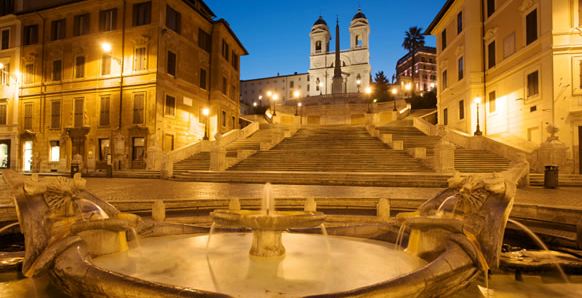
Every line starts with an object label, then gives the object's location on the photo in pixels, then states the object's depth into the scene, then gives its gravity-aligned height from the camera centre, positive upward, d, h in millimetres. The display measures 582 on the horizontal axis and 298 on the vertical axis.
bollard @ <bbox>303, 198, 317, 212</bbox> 6936 -836
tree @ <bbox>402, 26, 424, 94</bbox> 65688 +24383
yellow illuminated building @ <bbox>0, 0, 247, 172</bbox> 27828 +6877
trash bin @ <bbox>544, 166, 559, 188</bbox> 12930 -400
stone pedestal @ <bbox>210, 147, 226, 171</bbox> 18891 +179
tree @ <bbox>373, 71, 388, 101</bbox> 61469 +14109
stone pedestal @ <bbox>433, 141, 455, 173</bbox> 15992 +372
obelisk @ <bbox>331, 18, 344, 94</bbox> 63362 +15929
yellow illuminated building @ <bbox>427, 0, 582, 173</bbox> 18469 +6321
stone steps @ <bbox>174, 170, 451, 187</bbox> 13797 -637
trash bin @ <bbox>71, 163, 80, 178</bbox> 20191 -380
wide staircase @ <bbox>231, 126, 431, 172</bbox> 18000 +375
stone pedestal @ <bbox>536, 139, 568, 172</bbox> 16016 +615
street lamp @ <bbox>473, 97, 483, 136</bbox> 24900 +4718
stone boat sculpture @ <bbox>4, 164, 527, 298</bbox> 3105 -929
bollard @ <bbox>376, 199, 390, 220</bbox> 6915 -899
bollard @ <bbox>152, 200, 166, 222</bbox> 6797 -974
